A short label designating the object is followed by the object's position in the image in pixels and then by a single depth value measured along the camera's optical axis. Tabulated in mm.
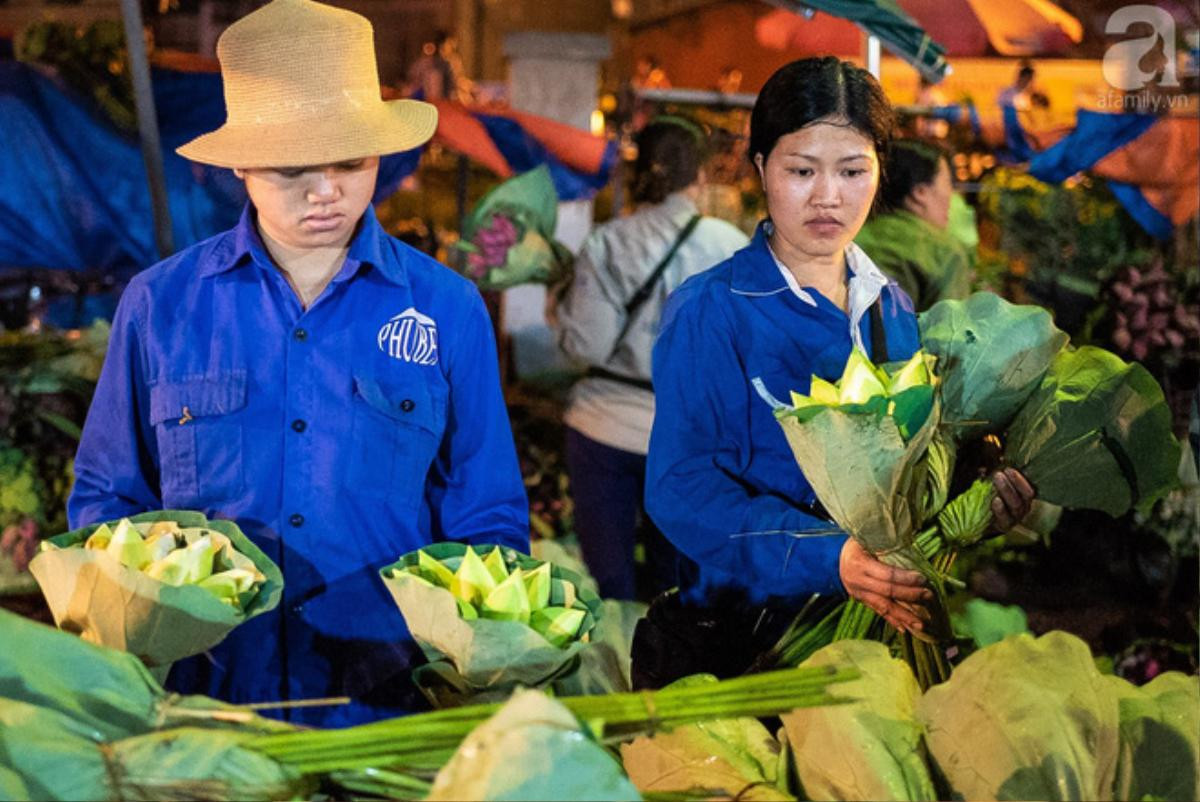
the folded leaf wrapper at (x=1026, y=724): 1529
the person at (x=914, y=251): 4316
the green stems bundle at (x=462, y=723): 1412
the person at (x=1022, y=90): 9656
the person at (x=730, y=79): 15508
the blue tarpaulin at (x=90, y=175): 4844
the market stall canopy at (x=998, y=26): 5707
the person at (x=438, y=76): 8984
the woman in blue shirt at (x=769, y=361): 2162
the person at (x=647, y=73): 10766
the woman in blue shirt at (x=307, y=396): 2254
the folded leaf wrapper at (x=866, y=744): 1584
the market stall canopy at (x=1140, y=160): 6098
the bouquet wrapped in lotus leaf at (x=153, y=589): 1654
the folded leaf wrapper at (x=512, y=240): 4676
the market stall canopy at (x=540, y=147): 5992
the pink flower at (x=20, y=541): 4945
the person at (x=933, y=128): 9133
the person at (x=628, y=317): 4410
